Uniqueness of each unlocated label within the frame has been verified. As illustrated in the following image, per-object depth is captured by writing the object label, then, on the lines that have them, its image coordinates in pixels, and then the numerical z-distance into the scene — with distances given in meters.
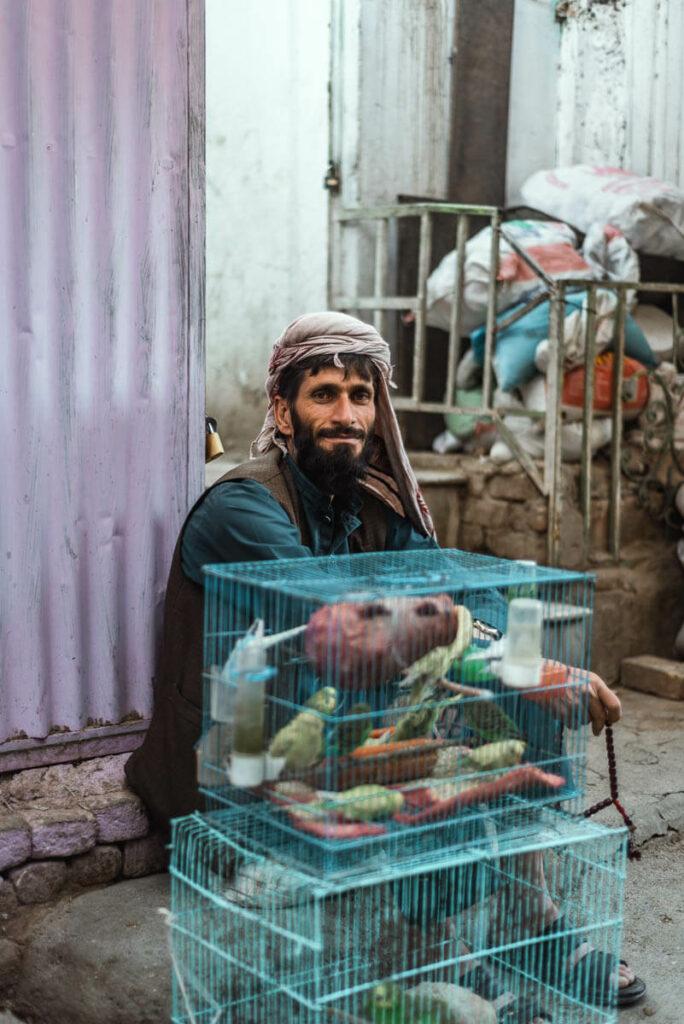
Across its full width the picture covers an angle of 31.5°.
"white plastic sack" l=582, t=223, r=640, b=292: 6.70
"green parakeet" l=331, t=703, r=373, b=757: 2.39
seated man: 3.23
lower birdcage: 2.51
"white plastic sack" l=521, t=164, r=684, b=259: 6.79
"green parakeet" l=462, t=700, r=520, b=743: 2.54
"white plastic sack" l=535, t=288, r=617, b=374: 6.25
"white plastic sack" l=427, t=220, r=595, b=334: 6.61
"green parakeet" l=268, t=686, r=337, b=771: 2.36
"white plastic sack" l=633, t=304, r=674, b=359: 6.88
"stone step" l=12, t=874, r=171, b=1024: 3.05
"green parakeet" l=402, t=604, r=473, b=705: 2.45
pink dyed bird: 2.33
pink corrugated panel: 3.38
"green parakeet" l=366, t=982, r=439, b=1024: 2.65
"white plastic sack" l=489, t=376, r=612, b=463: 6.47
